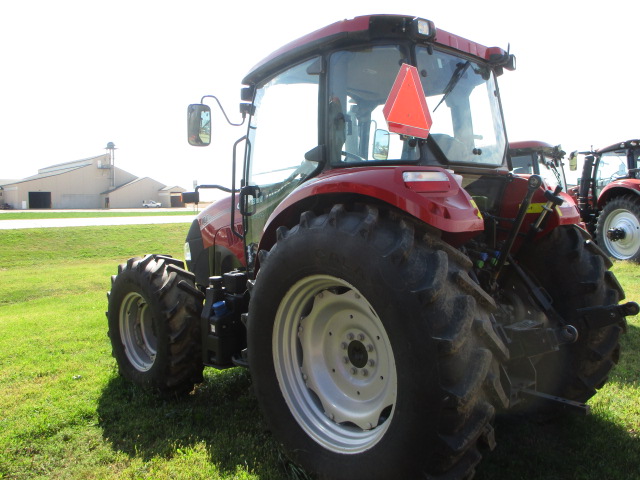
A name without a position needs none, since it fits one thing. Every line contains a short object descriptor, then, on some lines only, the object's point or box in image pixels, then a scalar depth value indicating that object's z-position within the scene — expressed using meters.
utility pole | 63.69
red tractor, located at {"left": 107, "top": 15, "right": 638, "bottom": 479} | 2.15
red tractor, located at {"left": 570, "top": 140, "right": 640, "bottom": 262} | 11.22
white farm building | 58.19
